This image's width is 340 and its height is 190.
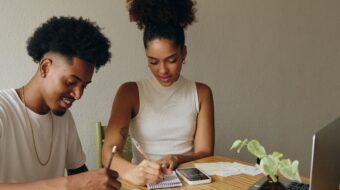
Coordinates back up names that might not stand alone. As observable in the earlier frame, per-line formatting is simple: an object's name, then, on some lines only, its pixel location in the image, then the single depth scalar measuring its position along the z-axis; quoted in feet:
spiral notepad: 3.84
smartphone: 3.99
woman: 5.36
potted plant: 3.01
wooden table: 3.90
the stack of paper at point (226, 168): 4.36
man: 3.82
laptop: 2.80
